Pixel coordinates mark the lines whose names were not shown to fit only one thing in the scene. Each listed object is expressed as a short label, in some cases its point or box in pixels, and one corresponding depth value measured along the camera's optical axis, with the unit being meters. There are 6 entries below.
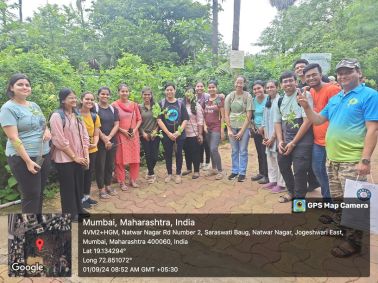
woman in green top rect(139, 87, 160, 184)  5.21
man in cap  2.66
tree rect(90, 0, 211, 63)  16.56
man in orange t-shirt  3.51
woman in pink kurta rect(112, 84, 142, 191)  4.88
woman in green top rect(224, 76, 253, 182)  5.14
